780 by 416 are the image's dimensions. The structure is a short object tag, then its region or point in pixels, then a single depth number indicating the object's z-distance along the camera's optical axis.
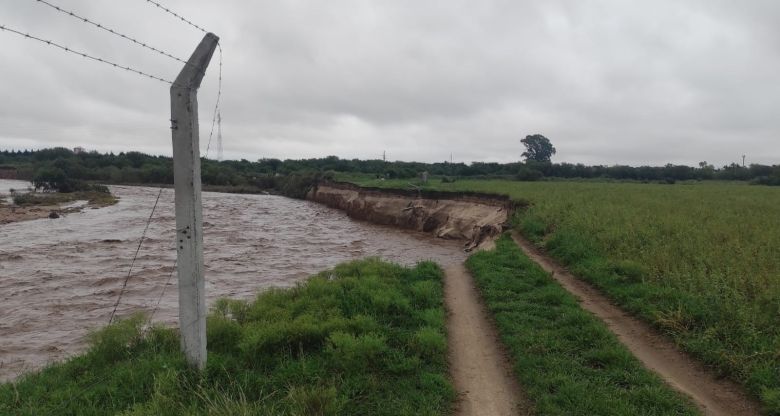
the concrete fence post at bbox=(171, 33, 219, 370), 5.65
